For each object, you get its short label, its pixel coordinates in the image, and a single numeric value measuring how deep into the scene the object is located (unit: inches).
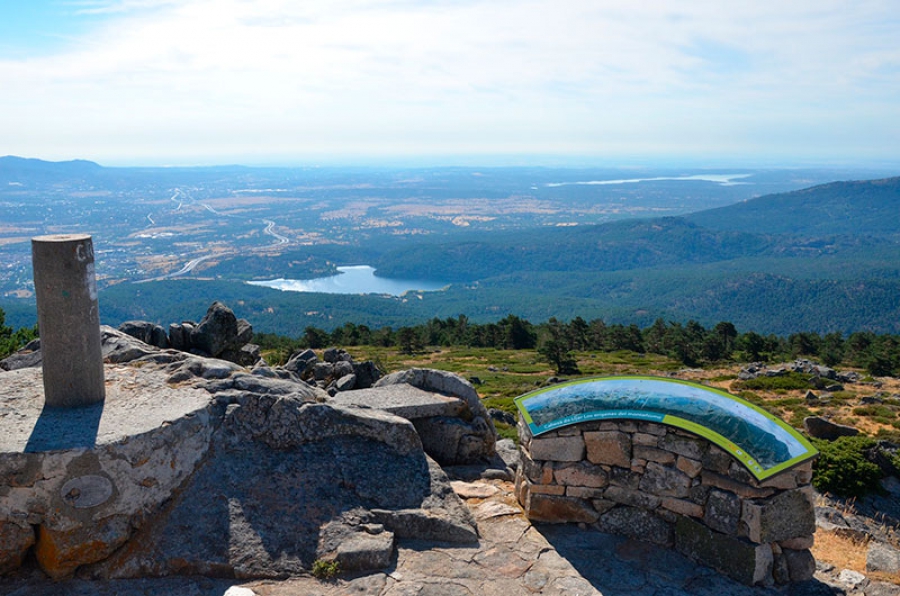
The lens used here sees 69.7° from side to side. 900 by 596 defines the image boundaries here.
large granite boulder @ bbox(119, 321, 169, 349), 673.7
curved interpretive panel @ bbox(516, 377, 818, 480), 339.0
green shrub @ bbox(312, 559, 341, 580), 318.3
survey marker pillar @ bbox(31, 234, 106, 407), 356.5
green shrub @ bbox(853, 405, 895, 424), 1088.2
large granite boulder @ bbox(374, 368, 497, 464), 492.4
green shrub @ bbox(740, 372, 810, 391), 1316.4
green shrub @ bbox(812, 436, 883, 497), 654.8
